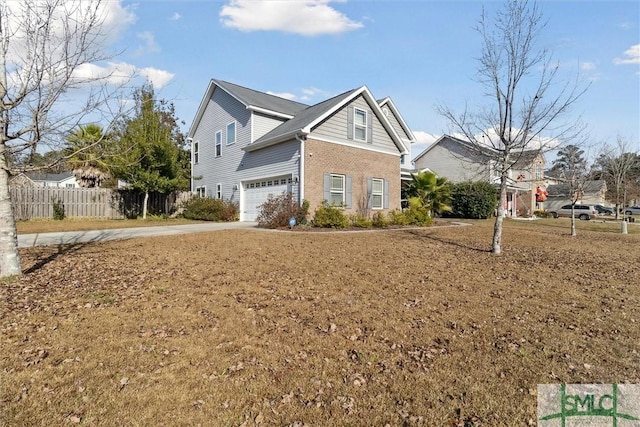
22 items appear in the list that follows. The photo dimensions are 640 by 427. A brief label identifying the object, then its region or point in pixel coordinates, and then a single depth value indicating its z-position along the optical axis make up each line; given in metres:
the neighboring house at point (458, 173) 33.94
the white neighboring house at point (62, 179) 46.87
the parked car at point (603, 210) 46.00
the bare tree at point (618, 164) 22.66
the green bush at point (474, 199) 26.67
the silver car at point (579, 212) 35.91
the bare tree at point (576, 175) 16.88
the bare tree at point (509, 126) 9.66
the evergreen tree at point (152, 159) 18.36
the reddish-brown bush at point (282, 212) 15.17
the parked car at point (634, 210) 46.95
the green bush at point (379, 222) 17.06
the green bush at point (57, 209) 20.55
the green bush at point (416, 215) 18.45
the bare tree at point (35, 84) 5.54
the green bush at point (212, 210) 19.64
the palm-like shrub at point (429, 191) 20.19
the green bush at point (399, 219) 18.11
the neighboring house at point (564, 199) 44.91
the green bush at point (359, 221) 16.62
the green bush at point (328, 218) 15.59
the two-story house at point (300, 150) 16.75
